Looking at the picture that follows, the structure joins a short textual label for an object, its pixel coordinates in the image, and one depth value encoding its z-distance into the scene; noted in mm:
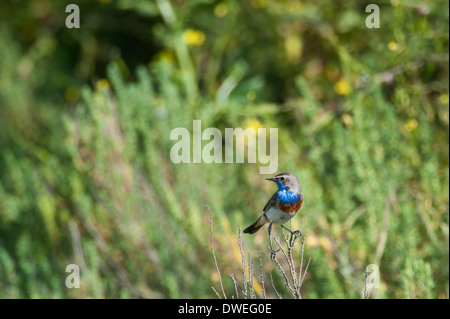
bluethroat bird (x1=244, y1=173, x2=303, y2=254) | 2086
